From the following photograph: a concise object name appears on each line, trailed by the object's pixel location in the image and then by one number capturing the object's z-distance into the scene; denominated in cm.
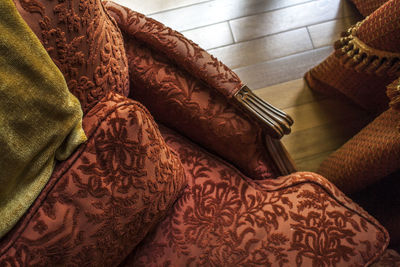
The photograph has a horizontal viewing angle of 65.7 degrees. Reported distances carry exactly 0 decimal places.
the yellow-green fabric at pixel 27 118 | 43
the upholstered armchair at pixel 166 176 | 52
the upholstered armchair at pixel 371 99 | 66
